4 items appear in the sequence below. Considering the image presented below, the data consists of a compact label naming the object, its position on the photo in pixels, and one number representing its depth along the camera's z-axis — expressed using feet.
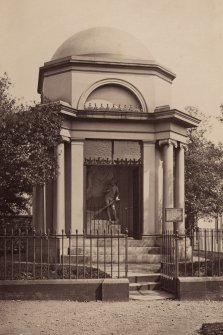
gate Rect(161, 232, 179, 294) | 37.29
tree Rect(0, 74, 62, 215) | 46.32
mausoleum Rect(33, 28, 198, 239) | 55.36
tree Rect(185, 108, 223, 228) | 81.61
